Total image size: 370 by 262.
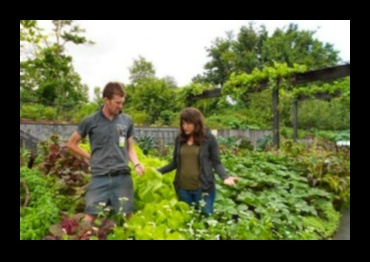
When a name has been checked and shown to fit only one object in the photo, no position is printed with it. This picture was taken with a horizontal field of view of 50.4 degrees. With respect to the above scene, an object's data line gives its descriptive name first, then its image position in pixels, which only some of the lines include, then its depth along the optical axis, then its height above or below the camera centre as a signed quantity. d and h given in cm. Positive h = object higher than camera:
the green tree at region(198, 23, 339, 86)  3047 +629
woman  347 -29
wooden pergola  820 +113
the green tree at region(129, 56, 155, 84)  2808 +428
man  315 -20
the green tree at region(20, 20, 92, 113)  2056 +269
